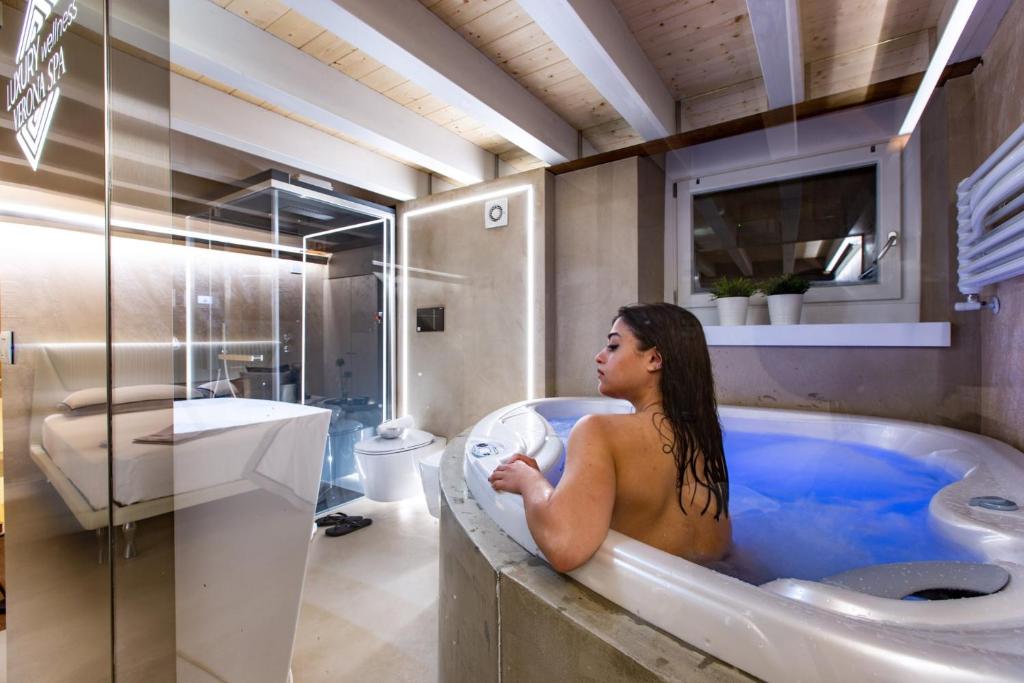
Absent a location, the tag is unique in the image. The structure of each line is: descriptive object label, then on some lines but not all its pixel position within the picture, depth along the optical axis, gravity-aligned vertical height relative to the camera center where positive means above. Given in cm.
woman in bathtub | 67 -22
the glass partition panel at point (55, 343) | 90 -1
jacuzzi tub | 40 -32
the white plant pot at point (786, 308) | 194 +12
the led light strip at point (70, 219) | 87 +27
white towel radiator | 106 +33
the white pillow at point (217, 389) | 119 -15
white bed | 86 -27
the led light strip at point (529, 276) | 248 +38
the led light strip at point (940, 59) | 136 +100
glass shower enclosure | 154 +12
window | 187 +53
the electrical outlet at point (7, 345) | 110 -1
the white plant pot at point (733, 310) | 205 +12
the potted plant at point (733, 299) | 205 +18
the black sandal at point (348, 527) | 211 -96
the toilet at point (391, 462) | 230 -67
